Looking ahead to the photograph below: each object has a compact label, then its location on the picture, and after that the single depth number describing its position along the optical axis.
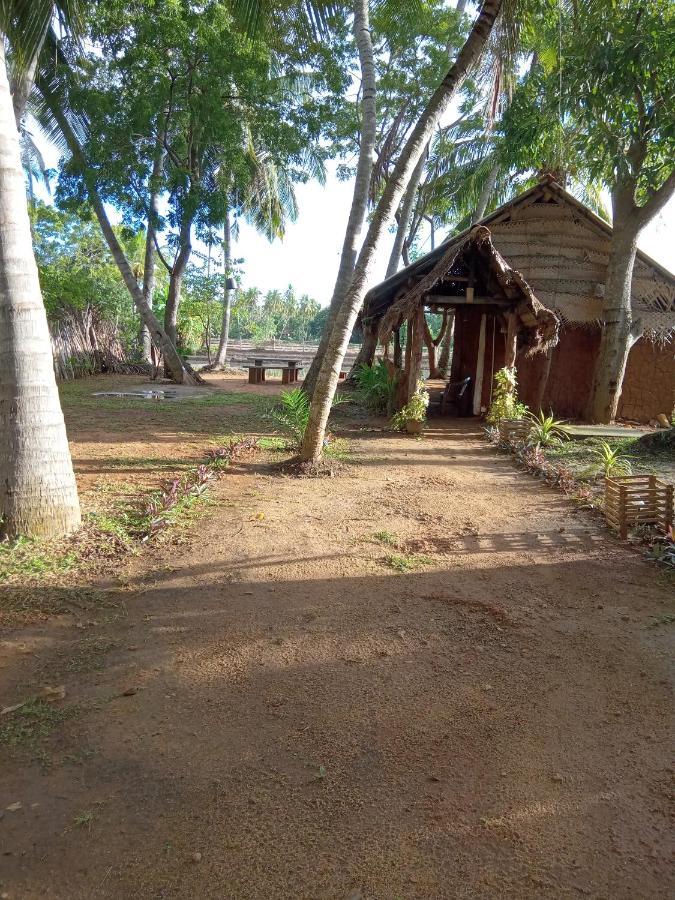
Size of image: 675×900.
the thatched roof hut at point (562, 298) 12.49
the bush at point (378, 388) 12.34
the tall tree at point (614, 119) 9.29
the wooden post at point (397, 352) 13.18
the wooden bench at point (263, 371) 20.28
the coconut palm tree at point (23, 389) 4.24
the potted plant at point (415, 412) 10.35
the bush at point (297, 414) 8.29
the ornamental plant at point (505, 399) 10.20
